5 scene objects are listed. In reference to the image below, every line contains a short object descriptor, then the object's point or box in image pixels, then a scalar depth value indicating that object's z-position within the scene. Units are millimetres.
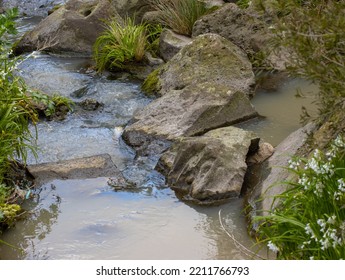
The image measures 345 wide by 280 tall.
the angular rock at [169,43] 9797
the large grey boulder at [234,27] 9516
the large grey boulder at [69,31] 10906
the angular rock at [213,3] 10848
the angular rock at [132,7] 11345
